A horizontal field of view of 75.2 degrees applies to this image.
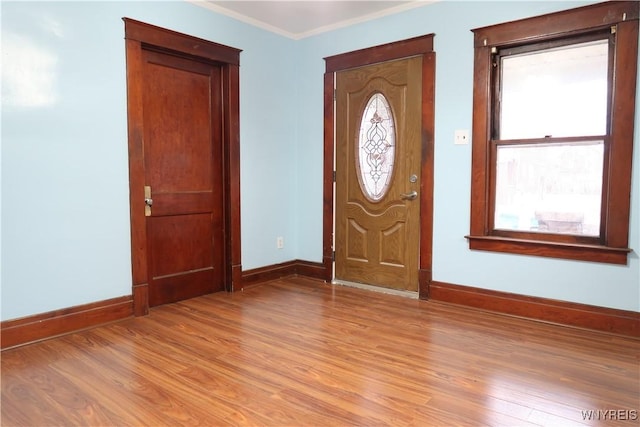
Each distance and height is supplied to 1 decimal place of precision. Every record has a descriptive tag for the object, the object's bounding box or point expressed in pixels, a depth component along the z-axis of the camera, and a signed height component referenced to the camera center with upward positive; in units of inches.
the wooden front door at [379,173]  143.5 +5.5
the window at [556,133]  107.4 +15.4
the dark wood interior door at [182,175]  131.0 +4.5
